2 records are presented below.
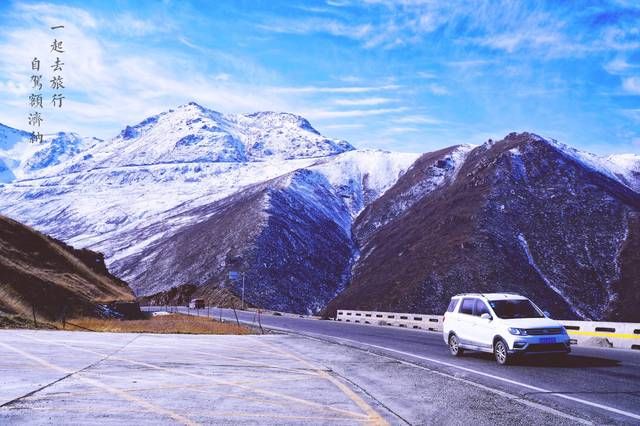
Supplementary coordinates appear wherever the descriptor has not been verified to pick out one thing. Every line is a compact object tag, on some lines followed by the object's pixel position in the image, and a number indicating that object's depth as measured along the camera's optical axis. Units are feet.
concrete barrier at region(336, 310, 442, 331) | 114.42
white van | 47.39
